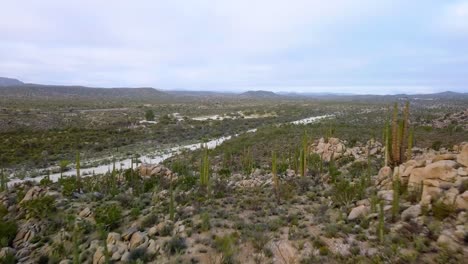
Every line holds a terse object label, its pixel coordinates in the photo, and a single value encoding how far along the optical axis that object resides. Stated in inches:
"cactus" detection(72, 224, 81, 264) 265.9
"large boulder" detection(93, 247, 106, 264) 283.7
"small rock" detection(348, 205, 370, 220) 329.1
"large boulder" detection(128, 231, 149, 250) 302.7
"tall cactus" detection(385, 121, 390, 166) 467.2
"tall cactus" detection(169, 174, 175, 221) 356.5
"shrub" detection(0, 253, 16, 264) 299.5
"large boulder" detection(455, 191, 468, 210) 288.7
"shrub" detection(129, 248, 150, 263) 283.6
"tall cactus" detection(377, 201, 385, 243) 275.7
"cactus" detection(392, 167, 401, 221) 313.3
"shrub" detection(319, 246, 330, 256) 270.4
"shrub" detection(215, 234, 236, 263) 273.0
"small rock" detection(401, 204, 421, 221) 303.8
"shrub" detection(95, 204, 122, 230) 354.6
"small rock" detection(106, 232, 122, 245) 311.9
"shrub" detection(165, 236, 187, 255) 292.4
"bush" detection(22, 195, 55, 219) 383.9
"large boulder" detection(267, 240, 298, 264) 271.0
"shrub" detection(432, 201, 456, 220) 287.7
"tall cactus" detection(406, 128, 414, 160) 446.1
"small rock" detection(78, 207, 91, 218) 384.8
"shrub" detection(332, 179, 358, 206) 379.8
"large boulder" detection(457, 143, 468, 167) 335.1
